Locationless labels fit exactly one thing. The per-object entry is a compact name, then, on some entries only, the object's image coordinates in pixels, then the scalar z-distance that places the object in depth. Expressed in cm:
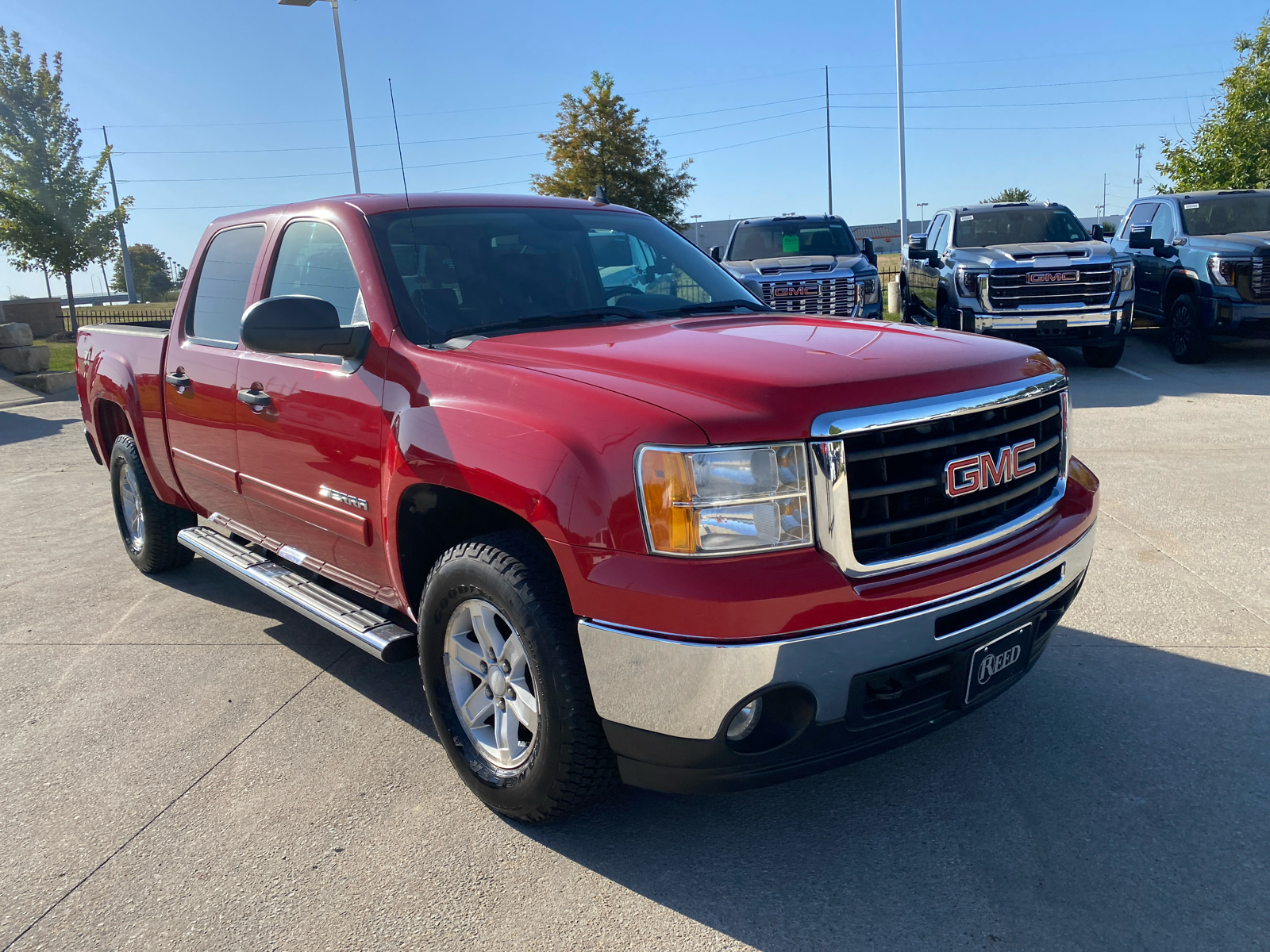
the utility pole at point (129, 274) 3975
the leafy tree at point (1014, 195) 7066
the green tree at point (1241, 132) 1730
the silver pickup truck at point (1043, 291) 1066
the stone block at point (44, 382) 1454
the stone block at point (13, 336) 1484
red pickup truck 229
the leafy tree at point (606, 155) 2861
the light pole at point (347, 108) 1744
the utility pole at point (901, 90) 2489
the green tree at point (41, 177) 2522
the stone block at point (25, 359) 1462
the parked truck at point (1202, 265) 1075
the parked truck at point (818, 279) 1116
